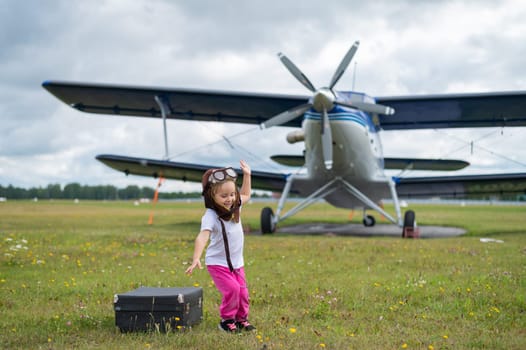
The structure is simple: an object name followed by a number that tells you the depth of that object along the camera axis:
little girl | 4.28
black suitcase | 4.19
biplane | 15.50
